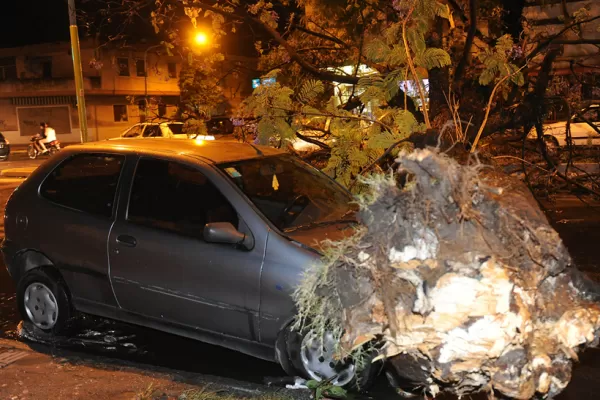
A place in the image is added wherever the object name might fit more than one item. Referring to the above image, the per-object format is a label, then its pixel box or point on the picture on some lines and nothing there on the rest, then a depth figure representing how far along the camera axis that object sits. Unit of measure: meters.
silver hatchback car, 4.02
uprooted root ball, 2.27
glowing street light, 9.88
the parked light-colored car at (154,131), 18.80
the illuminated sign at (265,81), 6.42
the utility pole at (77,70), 12.13
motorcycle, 26.22
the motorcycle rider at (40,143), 26.03
